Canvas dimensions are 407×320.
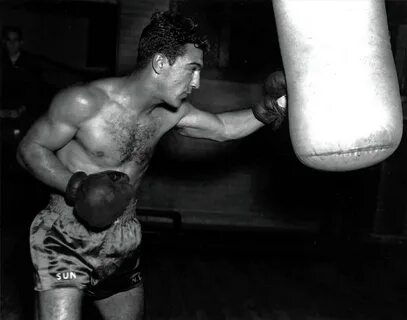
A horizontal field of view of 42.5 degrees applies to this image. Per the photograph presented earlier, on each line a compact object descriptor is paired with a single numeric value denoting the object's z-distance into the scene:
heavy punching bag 1.99
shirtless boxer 2.34
